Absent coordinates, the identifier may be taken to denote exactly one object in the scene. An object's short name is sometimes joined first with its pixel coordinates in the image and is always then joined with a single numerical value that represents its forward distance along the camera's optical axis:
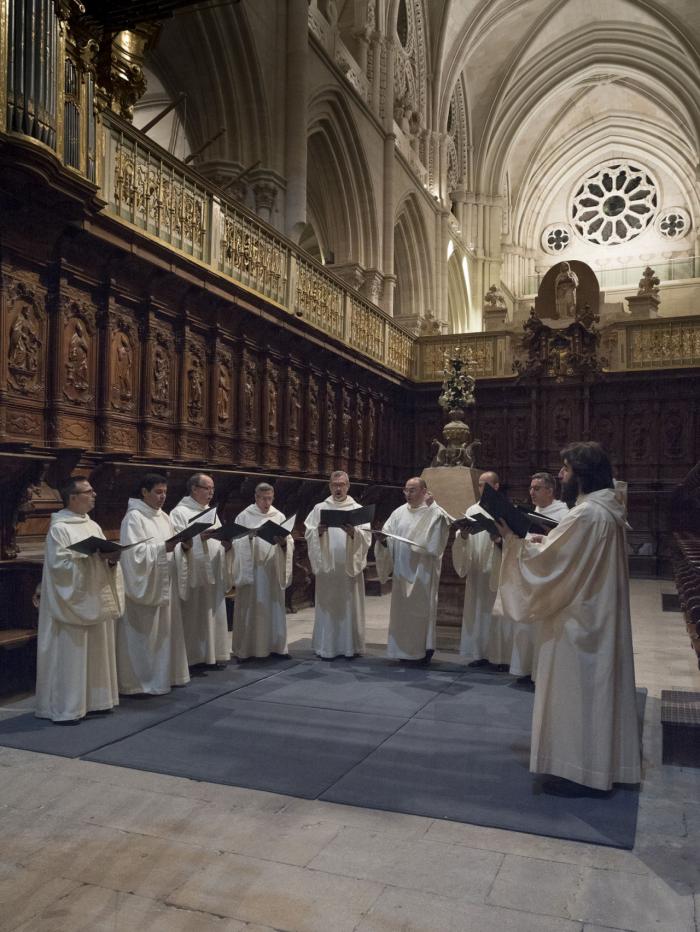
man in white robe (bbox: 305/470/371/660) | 7.60
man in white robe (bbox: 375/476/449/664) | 7.38
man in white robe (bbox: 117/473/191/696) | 5.98
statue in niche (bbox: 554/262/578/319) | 19.66
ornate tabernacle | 16.69
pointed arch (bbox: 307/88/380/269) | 18.25
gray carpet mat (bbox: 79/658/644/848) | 3.92
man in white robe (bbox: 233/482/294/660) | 7.43
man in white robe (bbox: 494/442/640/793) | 4.08
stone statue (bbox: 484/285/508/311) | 20.49
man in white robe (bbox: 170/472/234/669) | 6.86
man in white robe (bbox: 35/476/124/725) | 5.27
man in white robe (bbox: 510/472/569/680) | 6.62
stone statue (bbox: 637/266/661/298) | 18.58
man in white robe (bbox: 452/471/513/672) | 7.30
